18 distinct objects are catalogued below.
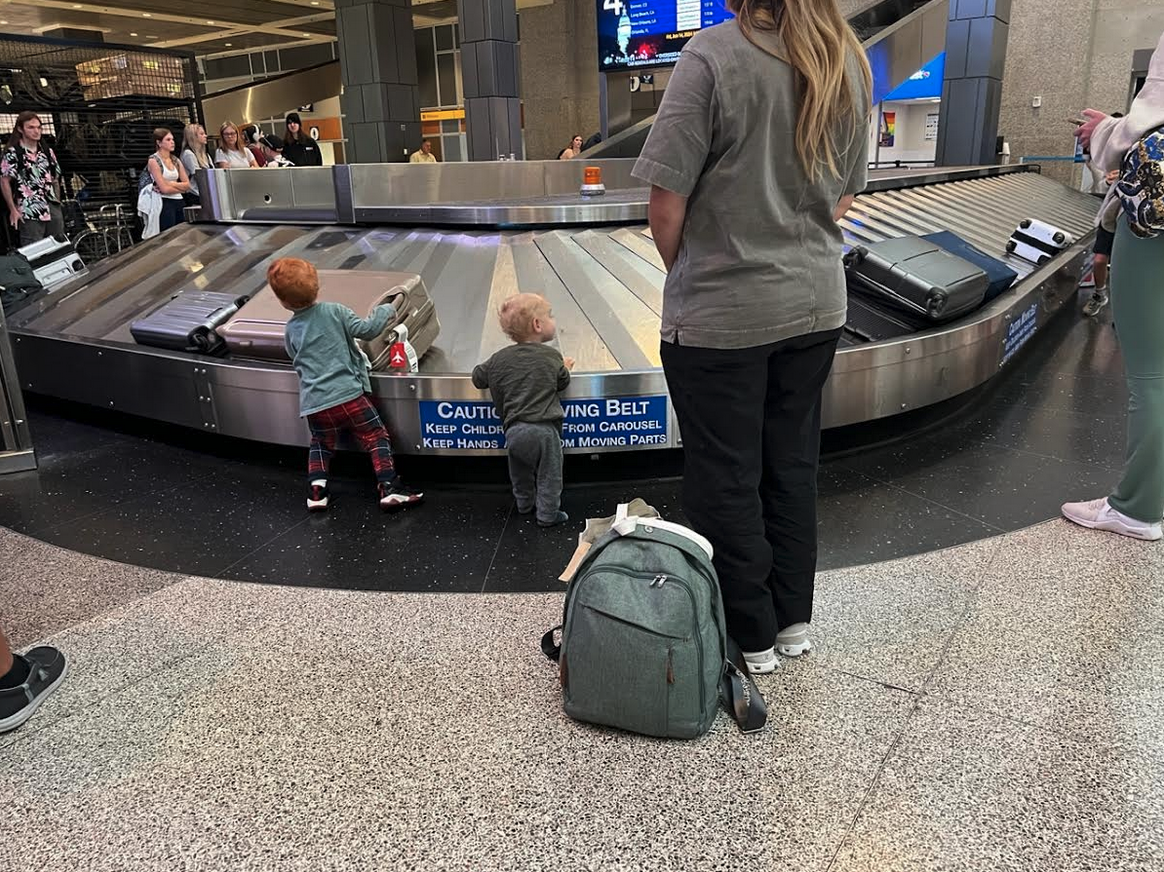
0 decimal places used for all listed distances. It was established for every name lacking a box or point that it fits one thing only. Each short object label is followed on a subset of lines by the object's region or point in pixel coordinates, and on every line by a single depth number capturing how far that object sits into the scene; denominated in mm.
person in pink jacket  2461
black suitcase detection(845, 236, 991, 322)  4074
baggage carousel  3434
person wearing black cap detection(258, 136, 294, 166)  9500
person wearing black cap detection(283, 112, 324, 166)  9883
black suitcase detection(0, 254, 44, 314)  5411
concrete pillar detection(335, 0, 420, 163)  12508
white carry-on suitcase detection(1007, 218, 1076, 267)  6223
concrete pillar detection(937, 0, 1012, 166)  11023
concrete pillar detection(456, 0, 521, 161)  10703
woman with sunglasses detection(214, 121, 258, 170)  8000
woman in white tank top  7324
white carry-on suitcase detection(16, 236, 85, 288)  5853
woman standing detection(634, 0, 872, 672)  1668
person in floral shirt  7352
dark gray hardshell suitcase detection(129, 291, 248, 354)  3967
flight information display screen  15820
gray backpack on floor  1794
